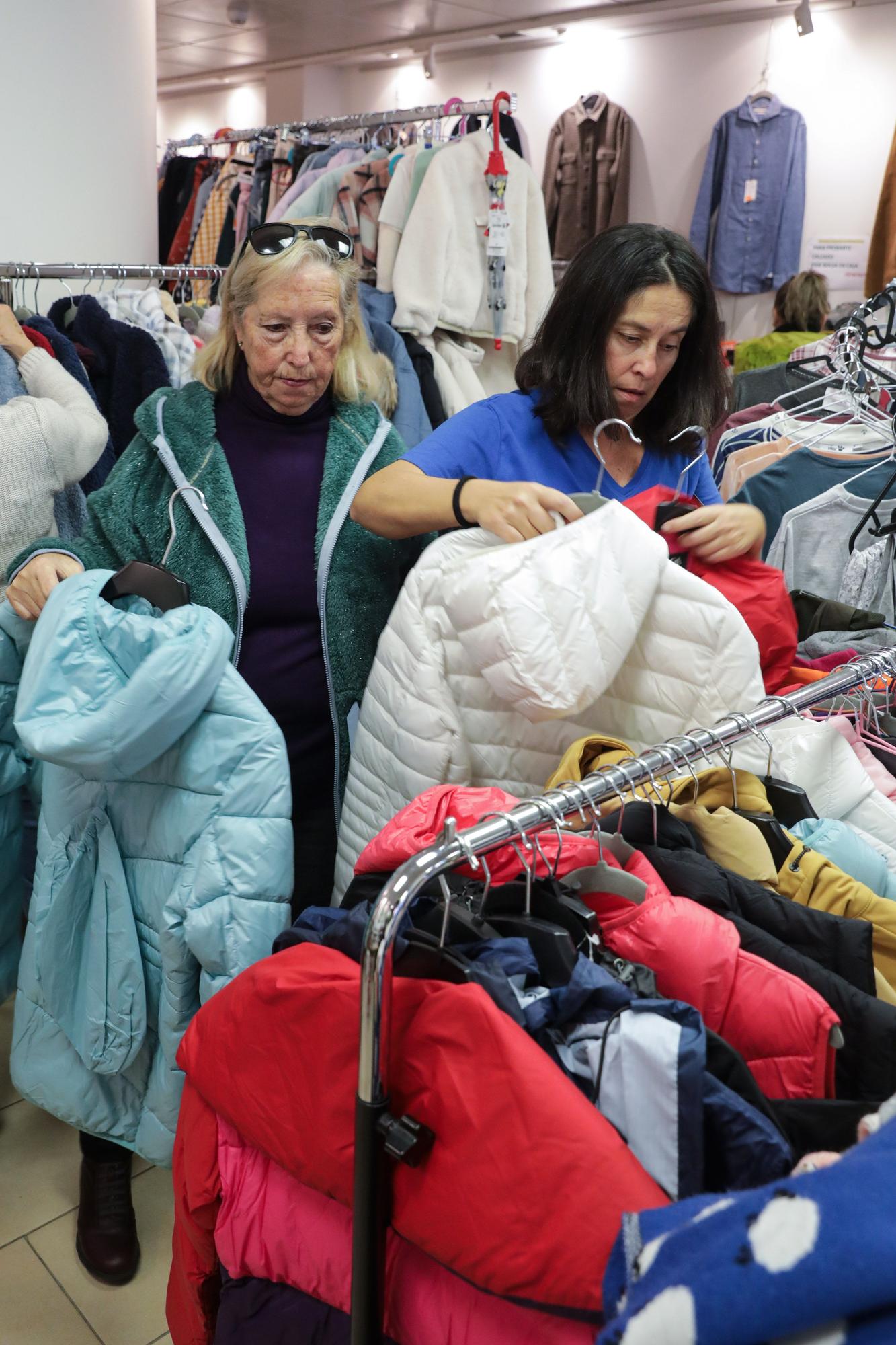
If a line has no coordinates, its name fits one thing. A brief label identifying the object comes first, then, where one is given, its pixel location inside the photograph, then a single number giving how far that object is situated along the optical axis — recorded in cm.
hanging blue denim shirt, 598
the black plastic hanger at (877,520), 176
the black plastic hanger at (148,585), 143
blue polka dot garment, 45
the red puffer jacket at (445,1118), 68
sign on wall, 599
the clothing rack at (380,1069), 73
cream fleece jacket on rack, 296
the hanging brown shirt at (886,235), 559
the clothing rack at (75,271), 239
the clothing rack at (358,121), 315
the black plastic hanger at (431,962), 81
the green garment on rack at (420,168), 304
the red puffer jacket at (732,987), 82
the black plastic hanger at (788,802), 113
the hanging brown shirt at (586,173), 652
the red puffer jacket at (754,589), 132
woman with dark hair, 136
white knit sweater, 184
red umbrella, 298
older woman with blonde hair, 162
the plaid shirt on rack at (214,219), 468
